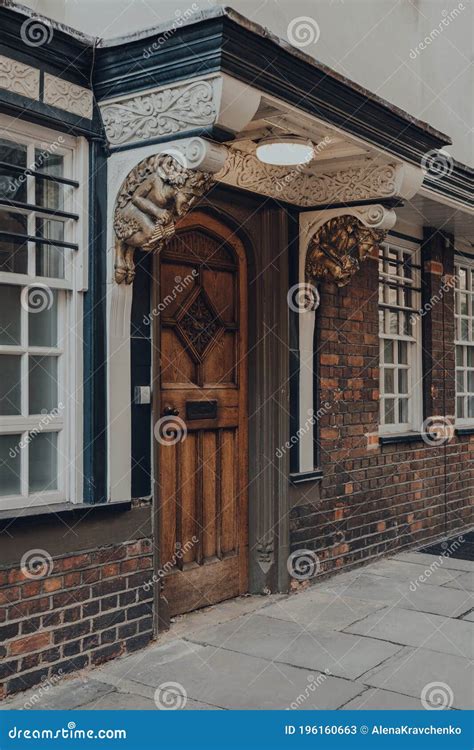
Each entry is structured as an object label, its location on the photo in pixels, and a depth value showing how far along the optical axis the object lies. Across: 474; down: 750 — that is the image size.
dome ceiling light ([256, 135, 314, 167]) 5.29
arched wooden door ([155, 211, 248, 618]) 5.43
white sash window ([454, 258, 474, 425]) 9.24
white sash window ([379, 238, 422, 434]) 7.88
